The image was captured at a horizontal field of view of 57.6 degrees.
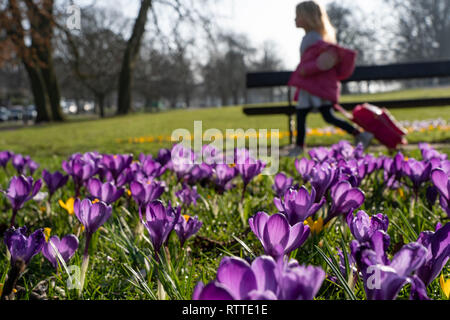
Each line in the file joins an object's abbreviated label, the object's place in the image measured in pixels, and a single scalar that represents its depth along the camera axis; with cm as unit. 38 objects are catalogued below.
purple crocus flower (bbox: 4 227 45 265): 114
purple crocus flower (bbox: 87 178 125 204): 164
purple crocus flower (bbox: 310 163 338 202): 157
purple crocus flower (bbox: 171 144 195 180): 246
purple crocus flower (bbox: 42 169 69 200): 216
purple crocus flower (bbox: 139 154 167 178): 231
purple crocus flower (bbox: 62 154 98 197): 222
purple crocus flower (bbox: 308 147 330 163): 248
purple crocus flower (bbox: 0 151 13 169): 297
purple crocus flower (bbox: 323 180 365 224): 139
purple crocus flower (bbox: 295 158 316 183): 222
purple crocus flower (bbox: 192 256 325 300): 65
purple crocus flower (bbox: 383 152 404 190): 216
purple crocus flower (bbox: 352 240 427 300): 74
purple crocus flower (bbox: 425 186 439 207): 181
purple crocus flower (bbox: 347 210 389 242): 103
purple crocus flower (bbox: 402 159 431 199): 192
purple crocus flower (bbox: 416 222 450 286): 89
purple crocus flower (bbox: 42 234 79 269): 128
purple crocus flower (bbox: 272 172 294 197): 199
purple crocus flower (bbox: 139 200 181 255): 119
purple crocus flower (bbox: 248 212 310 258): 95
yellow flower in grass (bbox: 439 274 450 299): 95
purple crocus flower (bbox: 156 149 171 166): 278
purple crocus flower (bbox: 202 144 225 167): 284
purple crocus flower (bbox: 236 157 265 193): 215
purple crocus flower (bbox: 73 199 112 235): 131
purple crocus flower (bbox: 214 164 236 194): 227
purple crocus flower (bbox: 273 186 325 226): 123
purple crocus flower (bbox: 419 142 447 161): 245
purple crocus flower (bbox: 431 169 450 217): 140
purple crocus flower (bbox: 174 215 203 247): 137
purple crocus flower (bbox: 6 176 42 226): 172
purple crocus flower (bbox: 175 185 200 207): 209
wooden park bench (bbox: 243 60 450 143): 645
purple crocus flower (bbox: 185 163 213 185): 250
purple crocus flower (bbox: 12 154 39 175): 284
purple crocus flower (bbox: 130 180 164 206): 166
